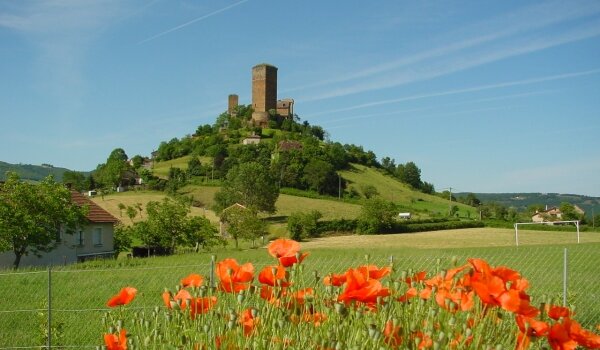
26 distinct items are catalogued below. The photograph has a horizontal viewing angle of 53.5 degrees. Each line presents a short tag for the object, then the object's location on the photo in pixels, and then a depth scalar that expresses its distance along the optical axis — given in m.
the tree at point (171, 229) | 32.22
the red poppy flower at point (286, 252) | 1.97
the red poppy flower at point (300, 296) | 2.08
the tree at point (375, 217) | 47.78
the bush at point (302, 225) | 44.62
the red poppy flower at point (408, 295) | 2.15
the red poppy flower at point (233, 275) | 2.00
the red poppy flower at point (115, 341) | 1.92
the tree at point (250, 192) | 58.04
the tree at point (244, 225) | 38.00
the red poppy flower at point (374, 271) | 1.98
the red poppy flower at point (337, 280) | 2.02
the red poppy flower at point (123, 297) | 2.03
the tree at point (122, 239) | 35.19
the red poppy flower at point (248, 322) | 1.98
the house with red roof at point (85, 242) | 29.36
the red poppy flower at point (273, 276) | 1.99
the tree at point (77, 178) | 72.44
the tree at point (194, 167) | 75.25
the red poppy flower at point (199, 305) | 2.07
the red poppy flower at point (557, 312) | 1.80
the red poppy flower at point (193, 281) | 2.10
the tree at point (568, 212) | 63.66
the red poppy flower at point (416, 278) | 2.26
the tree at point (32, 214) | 24.44
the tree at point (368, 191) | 72.50
